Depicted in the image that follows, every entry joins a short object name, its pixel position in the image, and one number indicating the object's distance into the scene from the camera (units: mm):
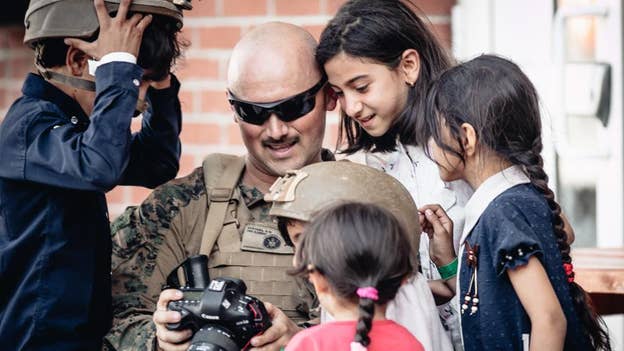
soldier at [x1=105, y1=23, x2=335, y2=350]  6357
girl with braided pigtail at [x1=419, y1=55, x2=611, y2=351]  5455
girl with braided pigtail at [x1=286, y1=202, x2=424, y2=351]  4853
